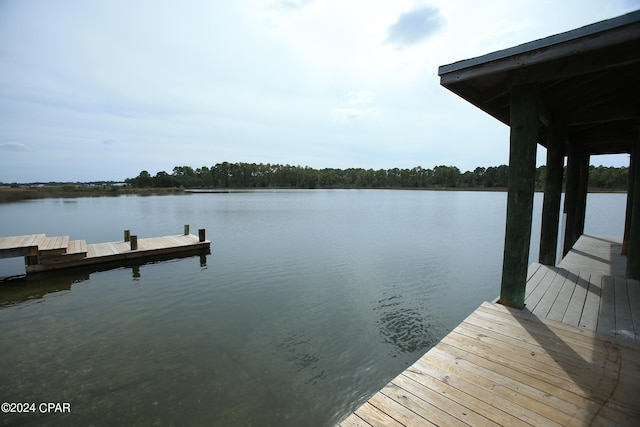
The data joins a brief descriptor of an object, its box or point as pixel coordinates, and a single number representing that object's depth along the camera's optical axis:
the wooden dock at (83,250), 9.02
